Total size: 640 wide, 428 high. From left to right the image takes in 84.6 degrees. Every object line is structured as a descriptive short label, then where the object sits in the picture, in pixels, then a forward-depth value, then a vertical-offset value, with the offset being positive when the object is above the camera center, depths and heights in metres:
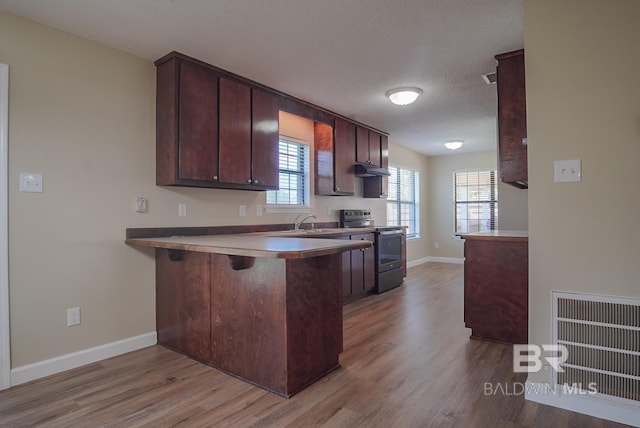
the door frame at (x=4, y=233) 2.20 -0.09
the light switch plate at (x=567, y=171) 1.88 +0.24
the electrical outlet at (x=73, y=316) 2.50 -0.70
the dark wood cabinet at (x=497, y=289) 2.76 -0.59
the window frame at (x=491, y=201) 7.20 +0.33
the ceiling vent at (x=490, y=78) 3.25 +1.31
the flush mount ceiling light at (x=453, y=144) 6.09 +1.26
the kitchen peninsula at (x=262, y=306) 2.04 -0.58
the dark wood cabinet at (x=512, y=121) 2.65 +0.73
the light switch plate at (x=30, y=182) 2.30 +0.24
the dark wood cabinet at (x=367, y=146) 5.00 +1.04
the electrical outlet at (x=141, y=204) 2.86 +0.11
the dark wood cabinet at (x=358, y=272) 4.13 -0.68
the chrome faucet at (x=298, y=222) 4.23 -0.06
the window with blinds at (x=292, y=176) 4.22 +0.52
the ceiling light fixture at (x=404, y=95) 3.57 +1.25
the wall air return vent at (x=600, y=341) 1.76 -0.66
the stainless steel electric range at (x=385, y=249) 4.74 -0.45
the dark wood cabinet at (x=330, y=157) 4.56 +0.79
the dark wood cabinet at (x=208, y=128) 2.81 +0.77
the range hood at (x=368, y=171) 5.01 +0.67
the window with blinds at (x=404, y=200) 6.62 +0.32
